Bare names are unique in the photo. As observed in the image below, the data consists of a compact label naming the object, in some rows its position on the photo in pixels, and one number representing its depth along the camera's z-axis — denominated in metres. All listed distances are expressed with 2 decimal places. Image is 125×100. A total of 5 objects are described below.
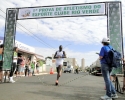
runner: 9.26
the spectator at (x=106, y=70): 5.41
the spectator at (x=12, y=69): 9.70
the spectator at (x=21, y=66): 13.52
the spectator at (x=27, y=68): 18.28
